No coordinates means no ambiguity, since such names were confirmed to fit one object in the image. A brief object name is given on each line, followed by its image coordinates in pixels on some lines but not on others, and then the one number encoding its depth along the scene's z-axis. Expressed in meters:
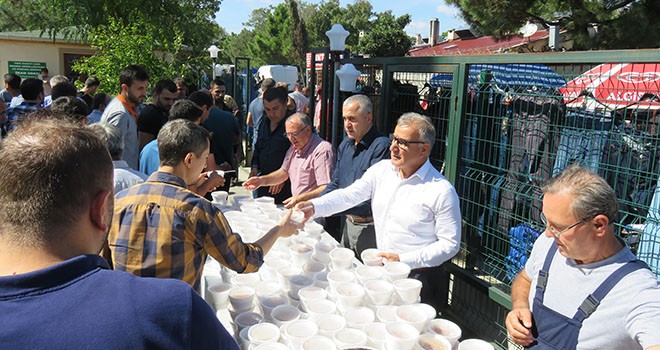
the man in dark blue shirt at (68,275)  0.85
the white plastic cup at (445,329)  1.84
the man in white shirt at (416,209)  2.67
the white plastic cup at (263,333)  1.78
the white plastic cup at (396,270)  2.21
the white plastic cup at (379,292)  2.03
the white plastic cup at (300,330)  1.76
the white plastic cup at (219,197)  3.65
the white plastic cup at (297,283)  2.16
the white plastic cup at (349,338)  1.75
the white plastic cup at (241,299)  2.05
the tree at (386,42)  21.55
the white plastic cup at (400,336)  1.68
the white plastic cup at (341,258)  2.42
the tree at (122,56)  7.24
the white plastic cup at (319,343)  1.70
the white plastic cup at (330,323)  1.87
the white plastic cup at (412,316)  1.84
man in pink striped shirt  3.98
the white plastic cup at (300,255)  2.45
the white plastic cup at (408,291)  2.06
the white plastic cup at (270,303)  2.02
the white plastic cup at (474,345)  1.77
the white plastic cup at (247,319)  1.95
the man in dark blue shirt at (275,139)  4.60
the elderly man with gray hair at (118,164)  2.84
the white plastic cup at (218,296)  2.18
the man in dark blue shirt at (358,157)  3.46
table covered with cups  1.78
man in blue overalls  1.66
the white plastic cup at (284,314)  1.95
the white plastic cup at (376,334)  1.79
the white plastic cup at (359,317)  1.89
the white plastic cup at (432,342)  1.76
